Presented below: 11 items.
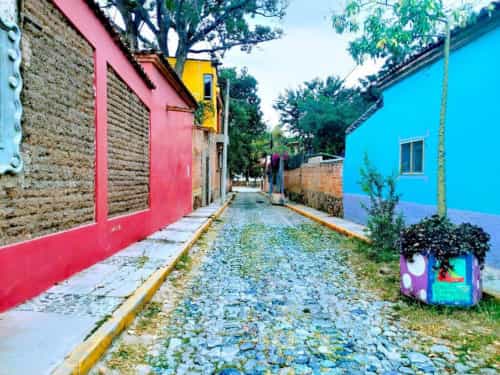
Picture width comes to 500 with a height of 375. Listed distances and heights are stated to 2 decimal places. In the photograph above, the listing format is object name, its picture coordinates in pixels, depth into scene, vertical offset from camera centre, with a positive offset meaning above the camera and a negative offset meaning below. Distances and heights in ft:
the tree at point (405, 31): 14.97 +6.63
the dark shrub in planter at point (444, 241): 13.39 -2.34
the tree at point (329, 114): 81.92 +15.07
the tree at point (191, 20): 57.11 +27.22
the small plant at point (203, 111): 66.08 +12.57
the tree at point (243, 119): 101.76 +17.99
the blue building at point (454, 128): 18.76 +3.40
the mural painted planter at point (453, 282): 13.42 -3.86
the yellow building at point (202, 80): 69.92 +19.16
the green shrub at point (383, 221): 23.09 -2.66
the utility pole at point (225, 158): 64.28 +3.65
